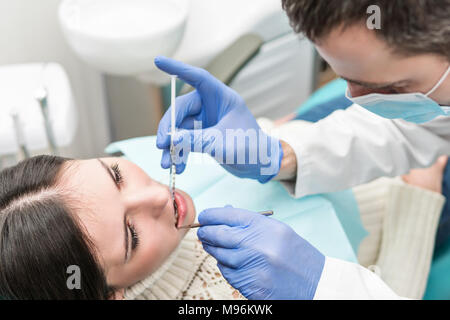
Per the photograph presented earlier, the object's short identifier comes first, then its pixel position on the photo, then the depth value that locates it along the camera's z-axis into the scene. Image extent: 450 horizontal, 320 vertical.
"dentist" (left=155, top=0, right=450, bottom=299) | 0.78
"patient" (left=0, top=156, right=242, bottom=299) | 0.98
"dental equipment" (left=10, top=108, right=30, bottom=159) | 1.40
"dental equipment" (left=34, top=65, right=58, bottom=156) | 1.41
